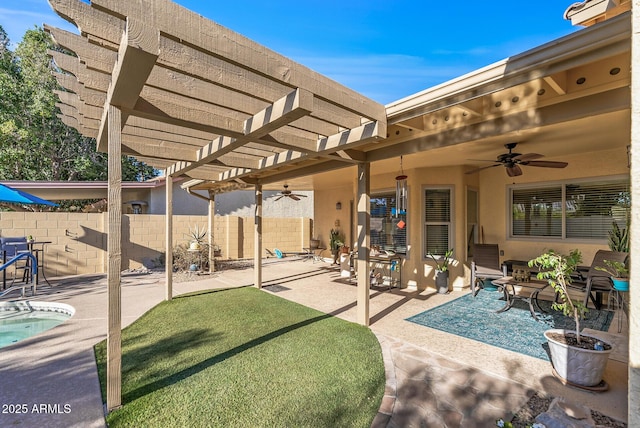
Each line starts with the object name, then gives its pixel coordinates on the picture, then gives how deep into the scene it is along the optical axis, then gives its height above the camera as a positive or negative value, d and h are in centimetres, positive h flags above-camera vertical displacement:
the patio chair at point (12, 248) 689 -74
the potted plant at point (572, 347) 290 -130
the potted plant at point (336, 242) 1056 -87
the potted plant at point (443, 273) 677 -126
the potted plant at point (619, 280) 346 -81
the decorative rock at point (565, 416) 228 -158
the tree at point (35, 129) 1288 +414
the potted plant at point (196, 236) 901 -63
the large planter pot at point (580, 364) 289 -143
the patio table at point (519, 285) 507 -125
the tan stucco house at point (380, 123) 208 +109
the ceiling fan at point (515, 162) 491 +91
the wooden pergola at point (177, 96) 194 +110
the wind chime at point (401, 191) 569 +56
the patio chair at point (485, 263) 641 -101
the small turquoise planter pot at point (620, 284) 369 -83
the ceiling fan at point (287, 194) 1021 +79
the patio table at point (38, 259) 683 -109
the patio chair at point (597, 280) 503 -110
